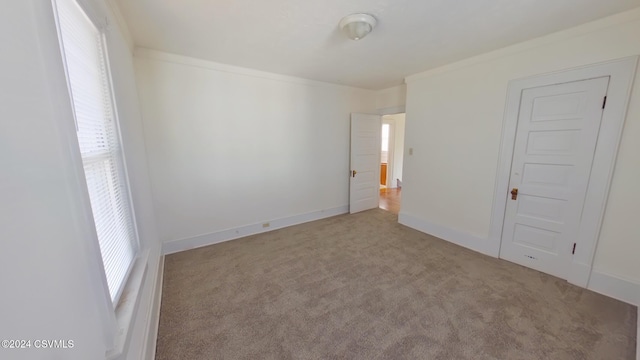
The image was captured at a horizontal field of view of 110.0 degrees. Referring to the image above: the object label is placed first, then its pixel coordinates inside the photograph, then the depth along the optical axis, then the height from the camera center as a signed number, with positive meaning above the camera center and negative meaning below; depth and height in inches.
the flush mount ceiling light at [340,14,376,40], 72.7 +39.8
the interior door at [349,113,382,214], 171.6 -14.2
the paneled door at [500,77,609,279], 84.1 -11.4
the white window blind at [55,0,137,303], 42.8 +2.1
